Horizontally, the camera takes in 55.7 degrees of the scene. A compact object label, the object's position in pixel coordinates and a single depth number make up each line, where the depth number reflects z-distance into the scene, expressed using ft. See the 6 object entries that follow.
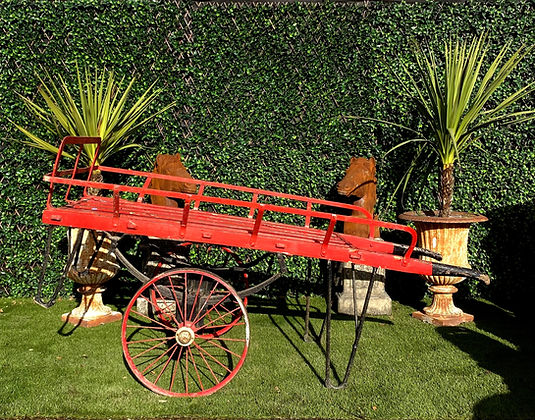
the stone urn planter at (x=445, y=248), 16.72
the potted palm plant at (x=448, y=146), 16.19
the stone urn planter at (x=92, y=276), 16.26
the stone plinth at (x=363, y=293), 17.83
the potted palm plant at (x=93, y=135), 16.31
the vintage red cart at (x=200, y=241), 11.21
